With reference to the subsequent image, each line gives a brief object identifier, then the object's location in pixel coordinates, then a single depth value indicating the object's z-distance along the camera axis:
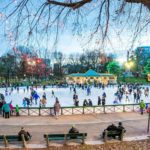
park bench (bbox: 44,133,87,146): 7.23
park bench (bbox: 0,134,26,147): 7.12
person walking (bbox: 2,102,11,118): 11.43
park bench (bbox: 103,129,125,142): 7.51
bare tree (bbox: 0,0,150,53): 3.77
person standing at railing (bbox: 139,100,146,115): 12.28
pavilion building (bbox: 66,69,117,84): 41.29
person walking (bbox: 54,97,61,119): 11.60
